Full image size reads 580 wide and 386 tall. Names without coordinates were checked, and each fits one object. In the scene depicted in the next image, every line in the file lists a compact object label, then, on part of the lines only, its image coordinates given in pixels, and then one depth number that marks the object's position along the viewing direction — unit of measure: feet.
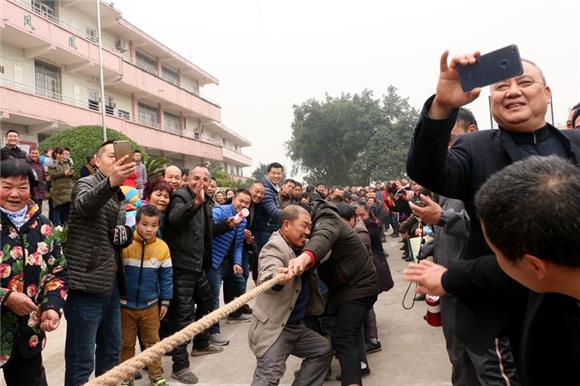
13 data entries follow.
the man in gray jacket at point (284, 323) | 9.10
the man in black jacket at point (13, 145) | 23.40
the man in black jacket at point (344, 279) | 10.18
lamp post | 56.73
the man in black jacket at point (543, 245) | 3.00
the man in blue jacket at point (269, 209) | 19.90
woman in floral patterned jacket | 7.46
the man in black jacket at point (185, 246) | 12.67
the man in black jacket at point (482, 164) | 4.61
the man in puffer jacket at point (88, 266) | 9.27
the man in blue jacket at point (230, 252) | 15.52
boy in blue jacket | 11.18
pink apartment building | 47.44
